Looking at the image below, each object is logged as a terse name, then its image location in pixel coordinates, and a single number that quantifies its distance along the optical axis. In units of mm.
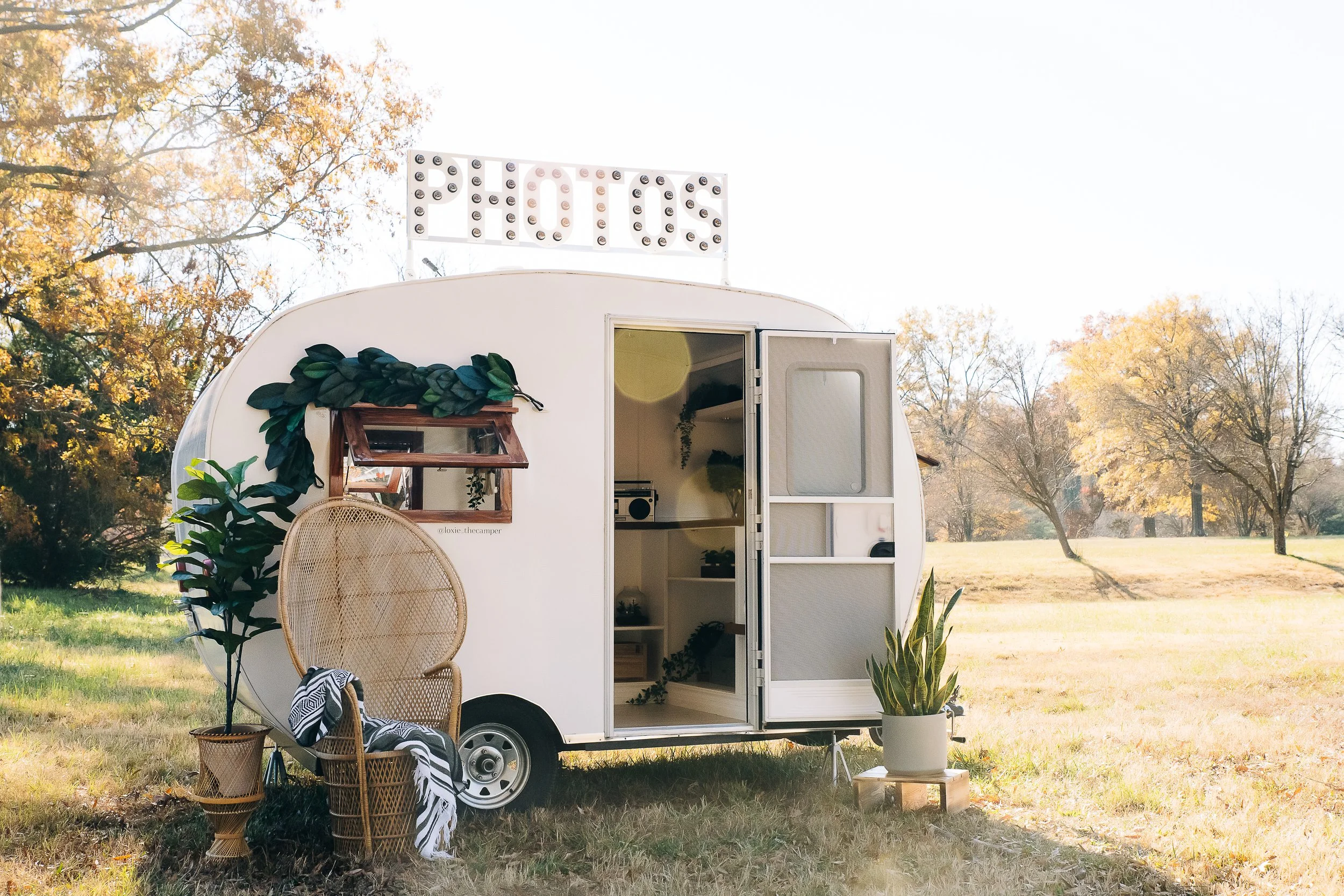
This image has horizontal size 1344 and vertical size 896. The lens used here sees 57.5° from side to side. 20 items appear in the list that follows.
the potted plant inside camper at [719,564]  7945
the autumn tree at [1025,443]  28438
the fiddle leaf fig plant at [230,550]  5355
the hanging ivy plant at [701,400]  7914
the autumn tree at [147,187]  12750
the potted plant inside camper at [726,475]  8094
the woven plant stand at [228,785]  5234
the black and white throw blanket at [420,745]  5098
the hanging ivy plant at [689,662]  8055
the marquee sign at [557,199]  6438
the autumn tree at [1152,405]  27516
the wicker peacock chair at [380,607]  5652
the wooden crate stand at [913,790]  6055
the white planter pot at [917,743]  6117
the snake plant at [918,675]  6164
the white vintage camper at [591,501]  5863
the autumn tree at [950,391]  30781
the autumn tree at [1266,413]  25969
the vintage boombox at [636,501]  8523
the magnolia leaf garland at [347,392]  5684
